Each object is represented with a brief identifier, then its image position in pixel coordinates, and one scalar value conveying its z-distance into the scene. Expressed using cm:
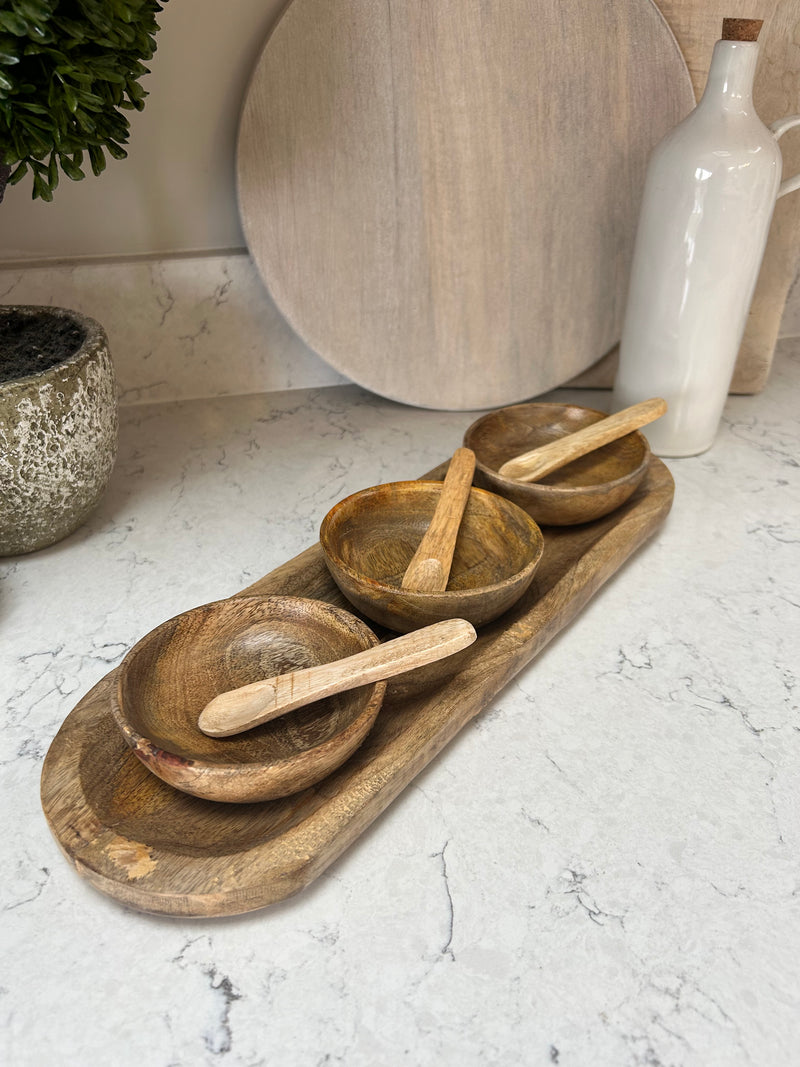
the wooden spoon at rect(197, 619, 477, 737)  52
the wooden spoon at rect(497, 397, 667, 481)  81
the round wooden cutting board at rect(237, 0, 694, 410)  89
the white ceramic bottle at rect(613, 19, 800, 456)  80
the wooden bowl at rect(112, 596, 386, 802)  48
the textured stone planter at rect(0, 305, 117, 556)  68
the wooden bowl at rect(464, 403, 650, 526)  77
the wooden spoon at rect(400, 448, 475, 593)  66
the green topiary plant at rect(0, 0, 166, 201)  57
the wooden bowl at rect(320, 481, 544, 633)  61
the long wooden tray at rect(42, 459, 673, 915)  46
